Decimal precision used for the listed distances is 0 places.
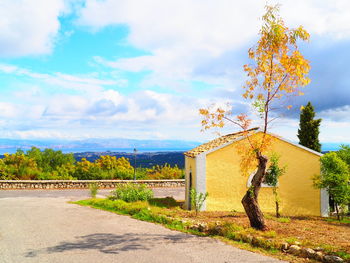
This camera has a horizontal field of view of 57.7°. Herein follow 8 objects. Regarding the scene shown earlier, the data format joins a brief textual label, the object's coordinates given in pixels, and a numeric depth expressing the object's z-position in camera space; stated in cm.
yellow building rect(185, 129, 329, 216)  1661
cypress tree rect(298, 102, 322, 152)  2267
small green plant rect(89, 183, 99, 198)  1998
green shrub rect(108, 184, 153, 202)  1741
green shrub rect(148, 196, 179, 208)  1727
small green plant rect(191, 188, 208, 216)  1471
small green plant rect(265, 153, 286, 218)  1466
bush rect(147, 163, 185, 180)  3451
